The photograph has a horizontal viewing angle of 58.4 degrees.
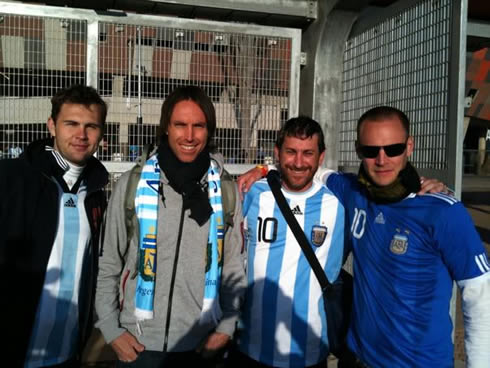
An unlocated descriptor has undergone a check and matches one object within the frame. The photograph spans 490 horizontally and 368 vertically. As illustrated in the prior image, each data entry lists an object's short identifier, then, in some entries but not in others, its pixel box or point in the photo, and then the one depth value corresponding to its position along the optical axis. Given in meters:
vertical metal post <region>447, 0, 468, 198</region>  2.63
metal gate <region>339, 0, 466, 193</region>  2.68
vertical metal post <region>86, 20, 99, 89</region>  3.37
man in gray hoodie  2.22
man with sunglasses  2.04
